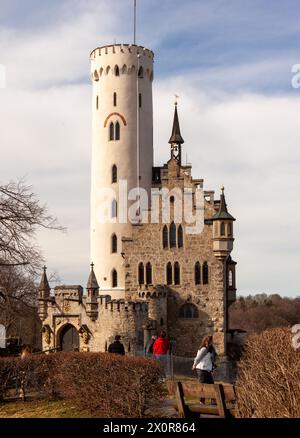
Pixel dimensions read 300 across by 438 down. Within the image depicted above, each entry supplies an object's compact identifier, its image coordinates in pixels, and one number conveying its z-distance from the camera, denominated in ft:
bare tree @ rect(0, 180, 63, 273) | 88.79
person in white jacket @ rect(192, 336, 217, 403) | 71.72
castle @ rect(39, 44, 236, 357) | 172.04
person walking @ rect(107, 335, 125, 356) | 95.91
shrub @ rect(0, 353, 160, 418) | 71.10
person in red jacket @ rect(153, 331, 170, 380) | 101.30
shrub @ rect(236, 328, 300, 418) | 51.88
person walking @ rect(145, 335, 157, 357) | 107.59
